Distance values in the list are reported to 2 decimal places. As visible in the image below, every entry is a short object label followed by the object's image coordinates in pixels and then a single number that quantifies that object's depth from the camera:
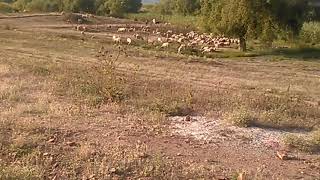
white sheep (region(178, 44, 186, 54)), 23.30
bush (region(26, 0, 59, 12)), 55.42
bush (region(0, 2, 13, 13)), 45.97
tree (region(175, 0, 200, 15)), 57.84
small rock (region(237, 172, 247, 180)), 5.94
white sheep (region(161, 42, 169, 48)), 24.87
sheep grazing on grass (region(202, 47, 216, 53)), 24.91
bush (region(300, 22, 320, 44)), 29.53
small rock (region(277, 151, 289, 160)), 6.79
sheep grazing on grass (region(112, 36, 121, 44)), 24.95
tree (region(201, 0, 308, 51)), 24.14
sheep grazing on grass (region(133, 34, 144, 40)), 29.85
